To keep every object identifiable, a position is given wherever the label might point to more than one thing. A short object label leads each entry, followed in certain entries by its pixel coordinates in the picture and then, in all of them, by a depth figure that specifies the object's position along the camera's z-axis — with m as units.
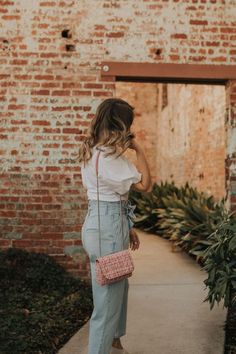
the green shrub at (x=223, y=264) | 3.99
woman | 3.10
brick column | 6.02
